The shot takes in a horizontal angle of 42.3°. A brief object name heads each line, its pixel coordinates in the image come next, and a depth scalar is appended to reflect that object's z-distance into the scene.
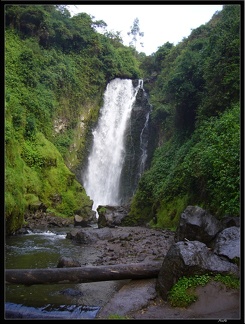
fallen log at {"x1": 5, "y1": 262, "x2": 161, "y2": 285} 5.74
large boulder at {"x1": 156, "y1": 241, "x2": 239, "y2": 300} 5.92
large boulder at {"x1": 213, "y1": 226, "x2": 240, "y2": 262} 6.41
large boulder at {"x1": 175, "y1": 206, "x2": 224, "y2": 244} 8.07
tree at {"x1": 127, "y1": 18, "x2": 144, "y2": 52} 55.41
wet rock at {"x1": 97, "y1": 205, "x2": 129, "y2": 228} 18.46
